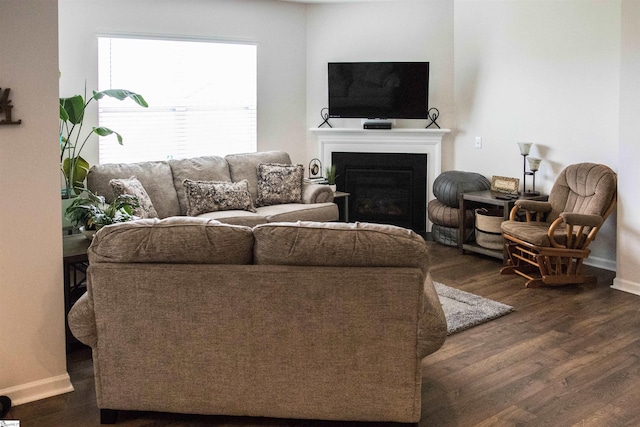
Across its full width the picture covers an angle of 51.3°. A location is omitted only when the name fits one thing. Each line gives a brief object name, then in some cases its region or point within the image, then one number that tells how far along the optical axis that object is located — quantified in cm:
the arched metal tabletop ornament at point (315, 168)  740
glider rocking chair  513
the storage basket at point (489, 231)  595
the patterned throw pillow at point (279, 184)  640
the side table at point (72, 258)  366
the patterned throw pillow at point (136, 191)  530
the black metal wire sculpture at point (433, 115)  712
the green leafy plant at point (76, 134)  526
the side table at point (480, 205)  586
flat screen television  697
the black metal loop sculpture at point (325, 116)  740
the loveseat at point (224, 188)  553
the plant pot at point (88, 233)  398
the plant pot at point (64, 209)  461
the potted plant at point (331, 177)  706
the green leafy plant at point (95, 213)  397
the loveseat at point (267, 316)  269
